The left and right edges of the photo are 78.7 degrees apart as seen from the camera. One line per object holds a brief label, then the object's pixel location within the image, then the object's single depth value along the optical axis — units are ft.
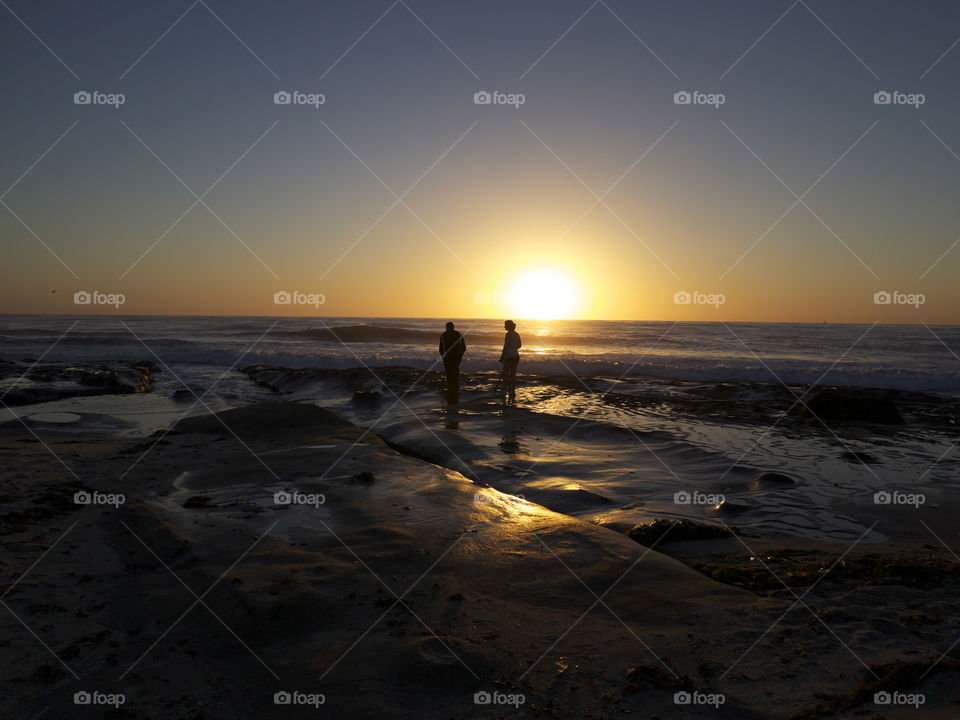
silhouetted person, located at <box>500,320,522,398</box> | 55.31
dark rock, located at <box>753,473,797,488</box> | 28.04
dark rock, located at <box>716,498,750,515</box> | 23.90
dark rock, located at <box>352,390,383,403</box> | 58.08
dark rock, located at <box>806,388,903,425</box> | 50.55
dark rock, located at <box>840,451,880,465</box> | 34.27
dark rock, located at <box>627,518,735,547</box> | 19.77
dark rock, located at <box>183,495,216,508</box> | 22.54
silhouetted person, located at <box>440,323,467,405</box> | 53.47
